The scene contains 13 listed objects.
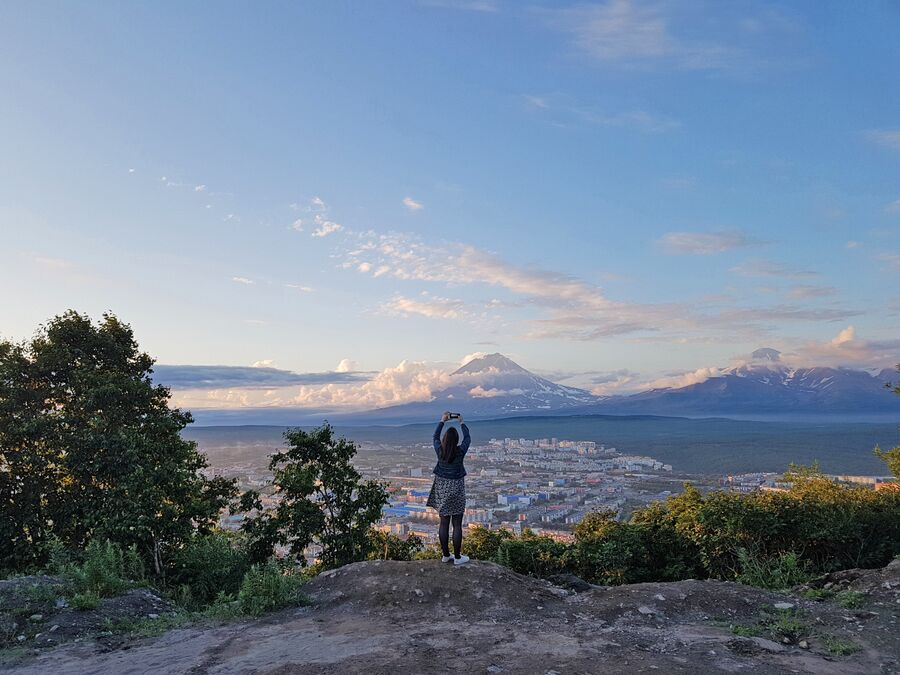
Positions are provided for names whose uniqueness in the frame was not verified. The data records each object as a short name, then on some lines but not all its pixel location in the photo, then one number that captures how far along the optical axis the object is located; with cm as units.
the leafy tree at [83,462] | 1287
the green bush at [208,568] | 1141
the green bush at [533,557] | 1283
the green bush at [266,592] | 851
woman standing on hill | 984
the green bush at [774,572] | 984
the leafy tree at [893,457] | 1447
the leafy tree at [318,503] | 1353
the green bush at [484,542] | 1351
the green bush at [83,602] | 811
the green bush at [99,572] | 893
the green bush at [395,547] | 1545
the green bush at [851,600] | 785
